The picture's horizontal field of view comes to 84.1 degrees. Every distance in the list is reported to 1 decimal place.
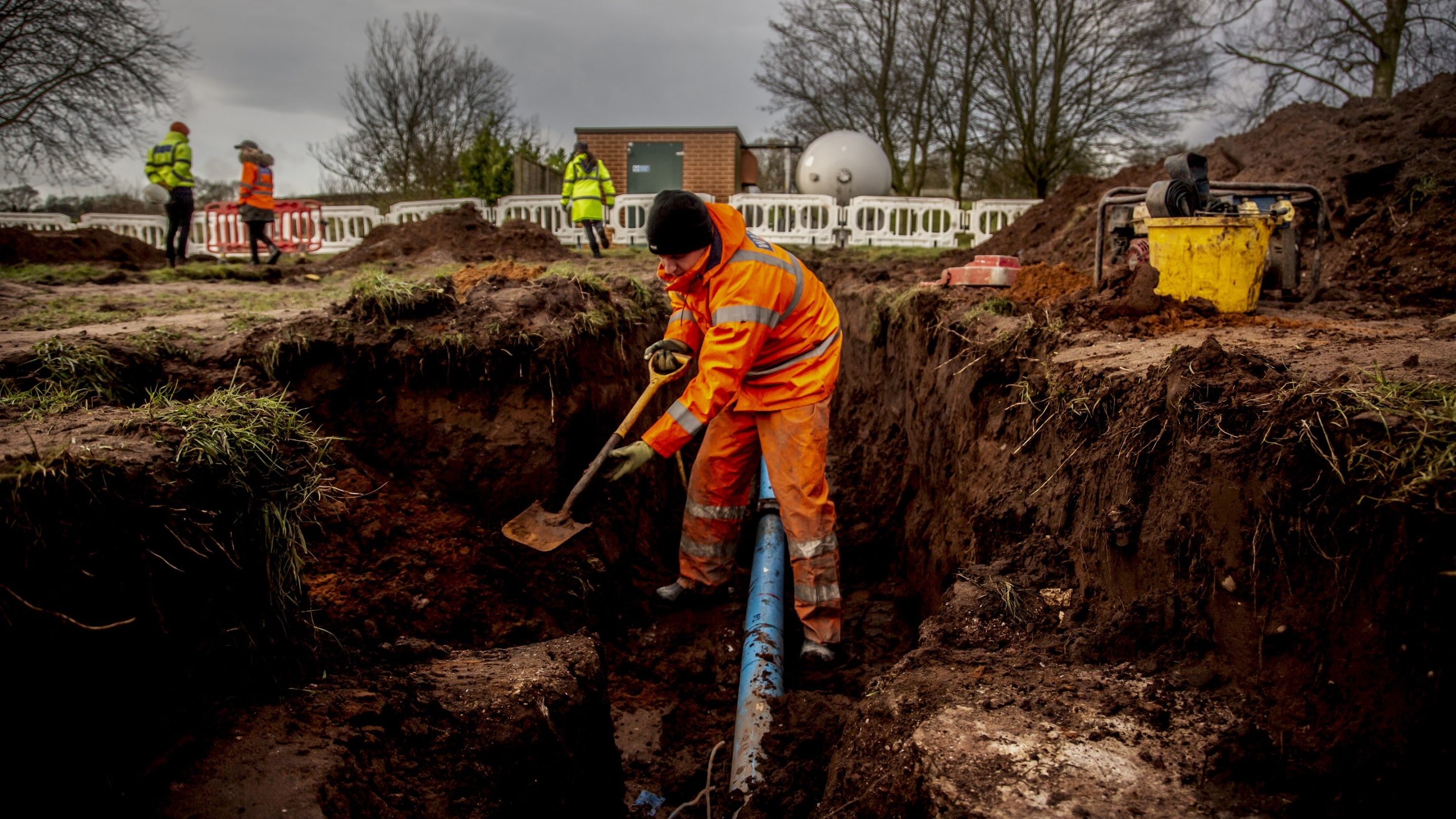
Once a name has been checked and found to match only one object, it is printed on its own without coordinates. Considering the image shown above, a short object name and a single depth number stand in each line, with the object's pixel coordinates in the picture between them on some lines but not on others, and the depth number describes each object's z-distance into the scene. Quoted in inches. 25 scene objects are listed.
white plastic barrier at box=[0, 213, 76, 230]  677.3
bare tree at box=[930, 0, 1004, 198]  765.9
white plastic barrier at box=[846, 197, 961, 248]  619.2
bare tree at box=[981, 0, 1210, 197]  706.2
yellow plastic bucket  177.8
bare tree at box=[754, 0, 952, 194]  818.2
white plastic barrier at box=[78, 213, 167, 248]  687.7
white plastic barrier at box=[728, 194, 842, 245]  620.1
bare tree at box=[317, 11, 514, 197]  935.0
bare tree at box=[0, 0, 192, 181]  551.8
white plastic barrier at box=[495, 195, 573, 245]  636.7
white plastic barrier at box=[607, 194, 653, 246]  616.1
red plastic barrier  601.9
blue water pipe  124.7
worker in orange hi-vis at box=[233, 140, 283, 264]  422.9
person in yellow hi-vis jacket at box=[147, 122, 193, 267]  418.3
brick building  886.4
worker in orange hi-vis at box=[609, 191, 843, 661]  146.0
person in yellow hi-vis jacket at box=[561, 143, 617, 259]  504.4
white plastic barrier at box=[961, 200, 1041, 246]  622.2
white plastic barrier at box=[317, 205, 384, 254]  636.1
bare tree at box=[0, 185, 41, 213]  868.0
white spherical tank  686.5
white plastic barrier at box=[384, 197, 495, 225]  637.9
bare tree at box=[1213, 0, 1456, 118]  478.3
